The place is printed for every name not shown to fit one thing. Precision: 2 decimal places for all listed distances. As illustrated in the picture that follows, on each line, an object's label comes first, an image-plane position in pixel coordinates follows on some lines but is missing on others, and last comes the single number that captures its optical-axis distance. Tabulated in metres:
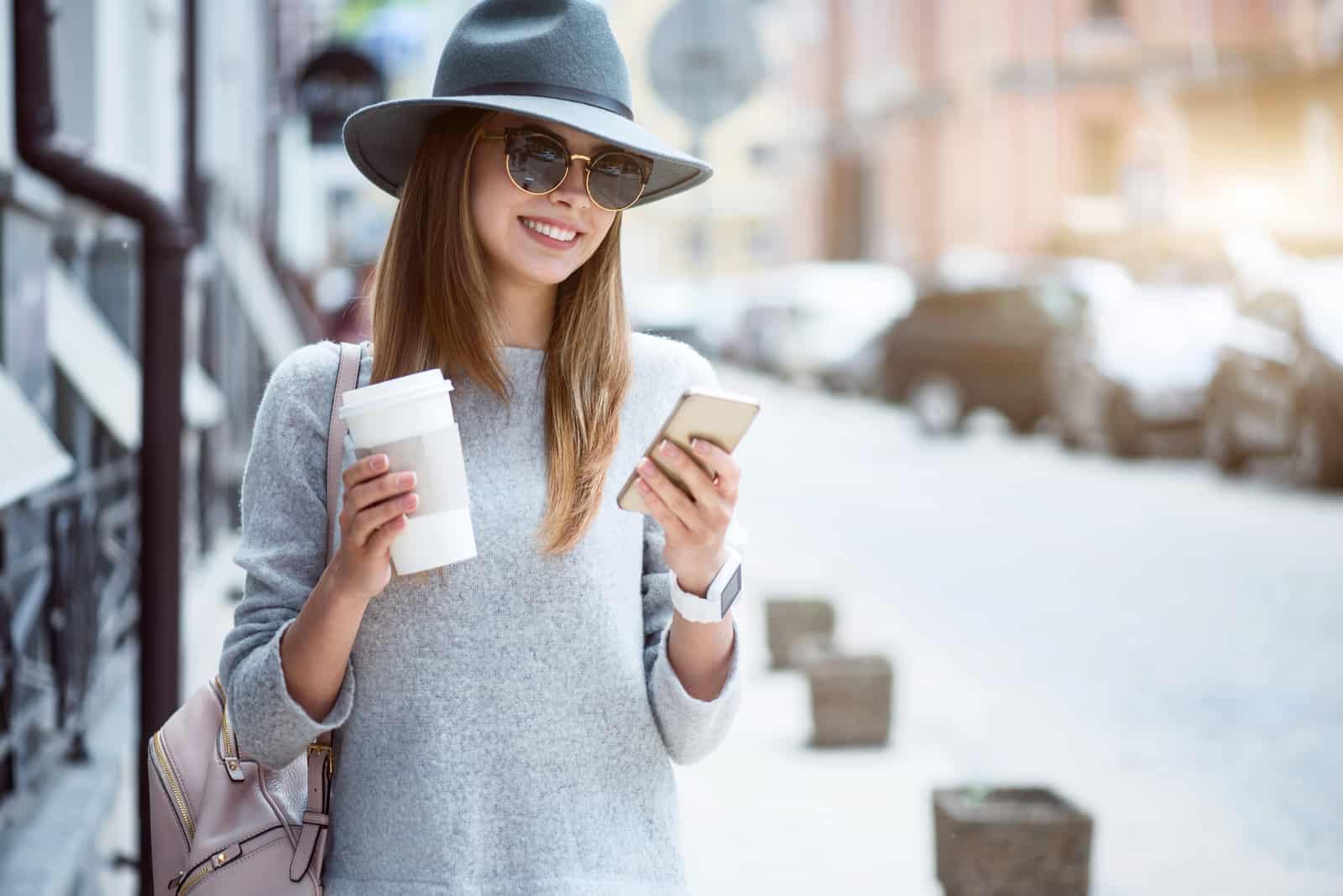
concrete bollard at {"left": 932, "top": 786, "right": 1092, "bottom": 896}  4.69
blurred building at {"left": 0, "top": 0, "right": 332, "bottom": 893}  4.78
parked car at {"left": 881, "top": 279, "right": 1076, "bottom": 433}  20.64
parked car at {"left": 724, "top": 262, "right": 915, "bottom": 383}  28.50
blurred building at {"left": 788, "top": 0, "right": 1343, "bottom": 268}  37.25
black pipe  4.48
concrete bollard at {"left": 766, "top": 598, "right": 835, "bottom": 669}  8.27
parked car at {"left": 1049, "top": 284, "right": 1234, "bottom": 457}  17.31
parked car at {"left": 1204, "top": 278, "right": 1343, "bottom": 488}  13.65
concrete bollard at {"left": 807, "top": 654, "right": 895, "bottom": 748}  6.68
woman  2.08
